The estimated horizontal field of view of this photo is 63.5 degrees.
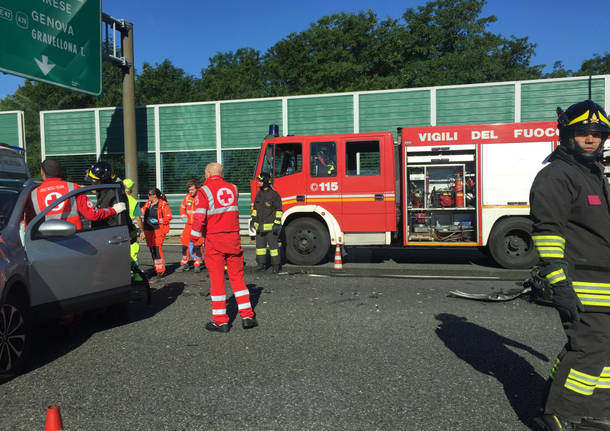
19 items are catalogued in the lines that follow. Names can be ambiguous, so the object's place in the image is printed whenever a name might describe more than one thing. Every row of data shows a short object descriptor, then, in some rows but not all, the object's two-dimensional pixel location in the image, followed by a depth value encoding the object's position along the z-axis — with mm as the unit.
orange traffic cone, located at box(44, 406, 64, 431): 2193
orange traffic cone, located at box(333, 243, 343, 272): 9055
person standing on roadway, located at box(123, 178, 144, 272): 7672
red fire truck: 9141
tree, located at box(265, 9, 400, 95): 36375
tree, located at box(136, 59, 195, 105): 50344
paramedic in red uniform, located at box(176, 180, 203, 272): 9527
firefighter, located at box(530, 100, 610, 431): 2695
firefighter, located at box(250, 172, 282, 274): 9141
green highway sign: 11609
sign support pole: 15094
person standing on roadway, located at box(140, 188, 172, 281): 8609
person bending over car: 5059
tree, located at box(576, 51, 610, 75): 61244
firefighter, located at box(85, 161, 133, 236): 6242
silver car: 3996
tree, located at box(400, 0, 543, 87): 33656
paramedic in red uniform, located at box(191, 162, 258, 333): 5386
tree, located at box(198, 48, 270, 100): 46875
